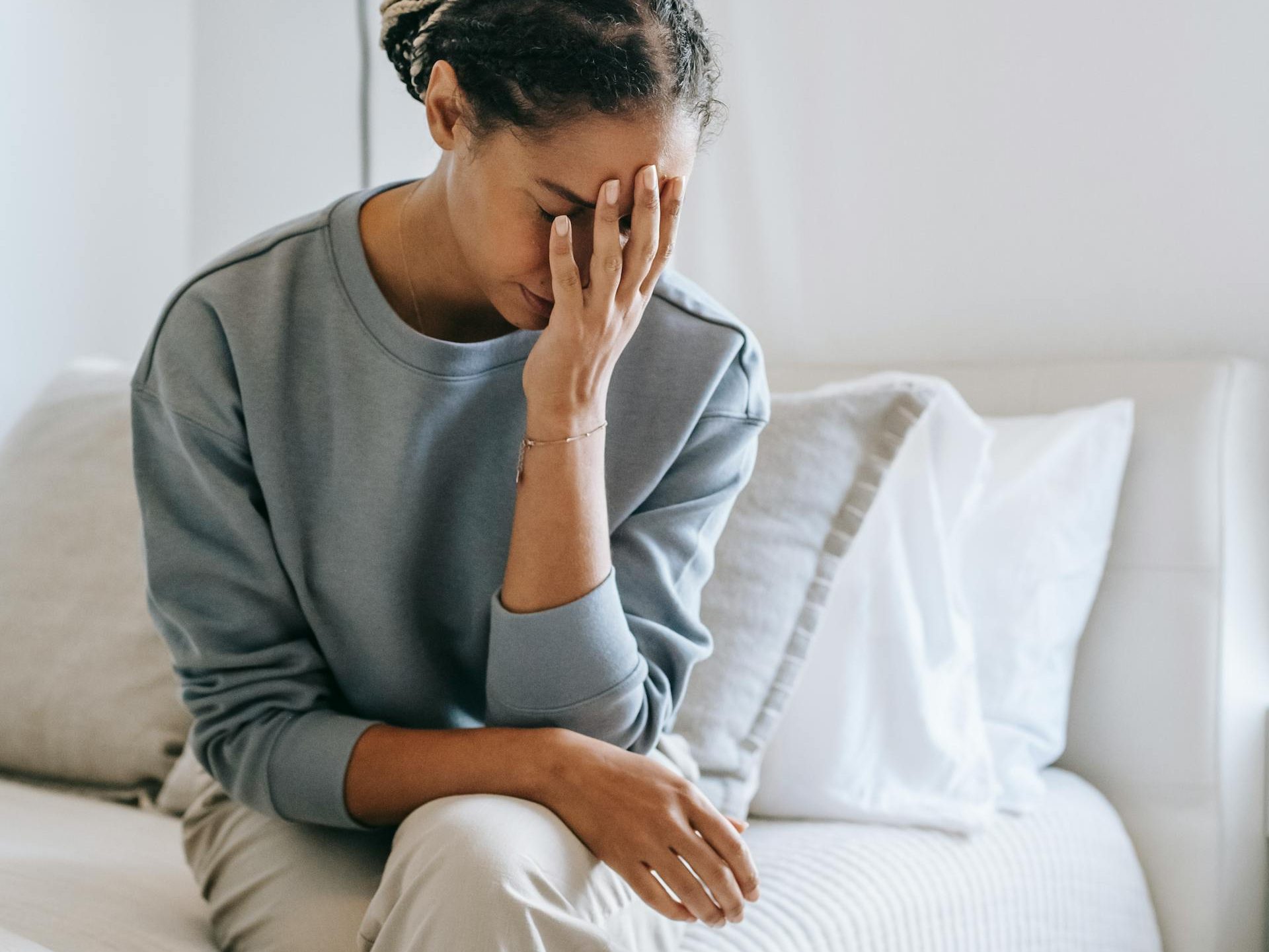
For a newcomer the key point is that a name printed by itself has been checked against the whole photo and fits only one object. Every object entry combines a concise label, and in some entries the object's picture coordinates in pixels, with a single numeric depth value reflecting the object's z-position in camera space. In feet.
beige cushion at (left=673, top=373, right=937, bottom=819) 4.13
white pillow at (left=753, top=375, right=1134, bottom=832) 4.26
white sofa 3.88
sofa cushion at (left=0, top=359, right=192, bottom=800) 4.88
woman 2.82
